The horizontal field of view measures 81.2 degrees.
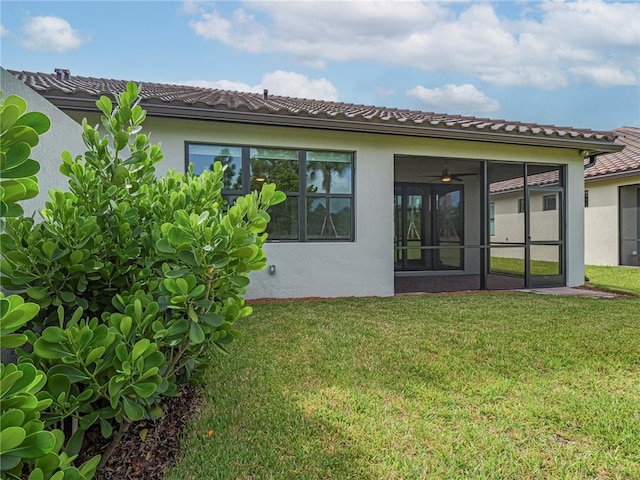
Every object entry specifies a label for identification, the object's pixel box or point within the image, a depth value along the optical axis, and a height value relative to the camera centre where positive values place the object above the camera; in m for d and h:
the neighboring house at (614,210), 13.03 +0.89
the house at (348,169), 6.91 +1.40
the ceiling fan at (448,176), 11.45 +1.97
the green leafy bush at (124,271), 1.53 -0.17
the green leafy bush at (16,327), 0.97 -0.24
